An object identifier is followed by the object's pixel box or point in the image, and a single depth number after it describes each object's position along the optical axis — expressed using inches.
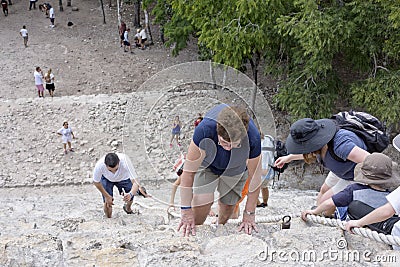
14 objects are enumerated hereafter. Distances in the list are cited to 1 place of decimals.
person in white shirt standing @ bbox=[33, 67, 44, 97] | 748.8
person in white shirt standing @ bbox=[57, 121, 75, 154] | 606.5
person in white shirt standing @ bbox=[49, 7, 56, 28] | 1027.3
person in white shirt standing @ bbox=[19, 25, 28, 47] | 943.0
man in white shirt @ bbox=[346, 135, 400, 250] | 167.9
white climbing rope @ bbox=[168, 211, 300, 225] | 224.2
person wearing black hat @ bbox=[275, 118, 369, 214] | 200.5
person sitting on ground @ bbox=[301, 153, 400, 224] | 181.9
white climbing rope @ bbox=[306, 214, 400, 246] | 171.9
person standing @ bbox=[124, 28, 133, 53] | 923.4
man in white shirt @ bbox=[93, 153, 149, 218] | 304.5
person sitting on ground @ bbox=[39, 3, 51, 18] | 1077.6
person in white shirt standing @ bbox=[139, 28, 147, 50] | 937.5
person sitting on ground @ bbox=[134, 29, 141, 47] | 938.4
